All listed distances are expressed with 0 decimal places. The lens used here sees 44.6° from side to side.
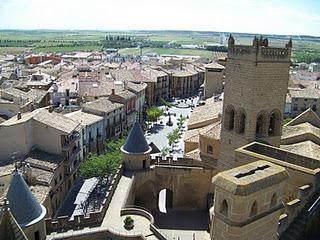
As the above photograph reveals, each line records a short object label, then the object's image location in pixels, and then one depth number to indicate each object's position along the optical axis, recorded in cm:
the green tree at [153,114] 6606
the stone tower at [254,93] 2377
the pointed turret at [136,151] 3008
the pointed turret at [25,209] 1792
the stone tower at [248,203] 1377
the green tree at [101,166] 3644
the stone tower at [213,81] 6681
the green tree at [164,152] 4409
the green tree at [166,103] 8461
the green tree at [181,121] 6416
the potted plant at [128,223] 2266
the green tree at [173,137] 5191
